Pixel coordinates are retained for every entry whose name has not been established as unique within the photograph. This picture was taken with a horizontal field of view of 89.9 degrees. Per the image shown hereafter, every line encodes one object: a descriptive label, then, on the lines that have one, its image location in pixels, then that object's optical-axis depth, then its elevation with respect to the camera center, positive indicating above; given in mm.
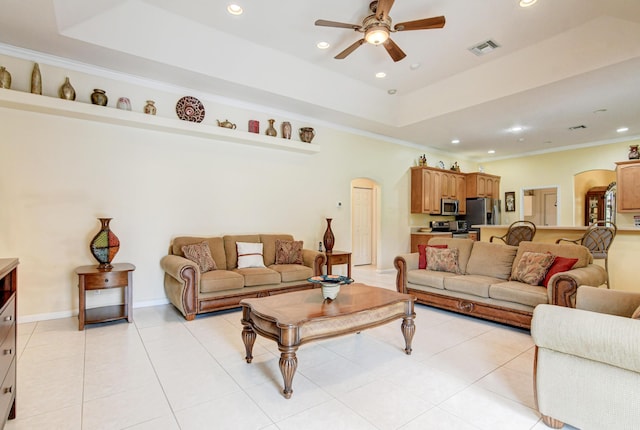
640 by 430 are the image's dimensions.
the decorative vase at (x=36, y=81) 3531 +1520
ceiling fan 3059 +1875
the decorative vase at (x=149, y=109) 4199 +1426
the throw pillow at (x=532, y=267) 3545 -608
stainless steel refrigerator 8391 +83
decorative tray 2781 -563
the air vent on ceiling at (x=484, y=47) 4176 +2233
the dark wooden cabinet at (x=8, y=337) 1610 -641
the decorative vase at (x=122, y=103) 4000 +1430
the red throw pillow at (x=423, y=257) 4609 -618
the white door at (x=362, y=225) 8266 -268
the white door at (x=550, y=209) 9875 +140
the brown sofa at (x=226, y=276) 3715 -763
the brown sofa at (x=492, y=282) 3215 -797
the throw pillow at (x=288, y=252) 4875 -560
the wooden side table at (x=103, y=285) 3412 -739
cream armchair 1578 -829
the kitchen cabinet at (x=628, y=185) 5594 +488
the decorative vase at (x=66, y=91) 3678 +1463
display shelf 3416 +1223
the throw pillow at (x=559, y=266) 3395 -561
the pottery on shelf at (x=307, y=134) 5598 +1435
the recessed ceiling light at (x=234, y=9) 3521 +2317
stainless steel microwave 8047 +215
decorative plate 4473 +1522
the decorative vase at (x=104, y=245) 3662 -317
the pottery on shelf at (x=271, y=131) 5270 +1412
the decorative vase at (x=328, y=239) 5590 -417
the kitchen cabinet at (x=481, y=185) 8539 +803
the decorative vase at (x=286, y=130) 5395 +1451
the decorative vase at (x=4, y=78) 3379 +1489
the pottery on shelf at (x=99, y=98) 3828 +1444
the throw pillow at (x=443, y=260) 4355 -624
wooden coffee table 2156 -766
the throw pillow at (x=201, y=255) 4109 -492
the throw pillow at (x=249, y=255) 4516 -550
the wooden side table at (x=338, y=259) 5383 -735
